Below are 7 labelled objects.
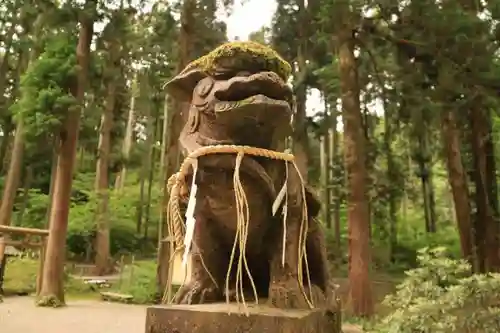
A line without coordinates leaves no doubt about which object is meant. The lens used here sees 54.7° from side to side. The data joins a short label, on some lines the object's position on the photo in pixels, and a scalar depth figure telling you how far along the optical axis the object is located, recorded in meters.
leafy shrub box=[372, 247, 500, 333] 3.77
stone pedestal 1.95
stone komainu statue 2.16
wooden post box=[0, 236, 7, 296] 10.24
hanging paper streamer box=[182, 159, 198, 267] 2.12
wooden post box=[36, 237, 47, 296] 10.33
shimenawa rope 2.11
